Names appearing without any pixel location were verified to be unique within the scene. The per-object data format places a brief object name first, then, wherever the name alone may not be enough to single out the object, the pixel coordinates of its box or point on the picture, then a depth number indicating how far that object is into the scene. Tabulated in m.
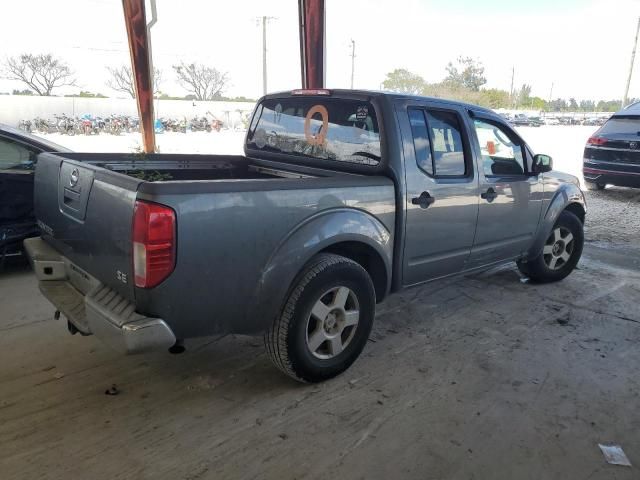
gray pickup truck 2.33
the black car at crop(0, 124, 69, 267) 4.74
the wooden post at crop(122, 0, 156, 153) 9.30
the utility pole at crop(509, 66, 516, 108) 78.88
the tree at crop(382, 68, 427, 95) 54.22
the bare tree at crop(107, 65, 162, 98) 46.06
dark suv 9.84
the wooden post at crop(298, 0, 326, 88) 9.28
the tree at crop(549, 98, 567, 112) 91.56
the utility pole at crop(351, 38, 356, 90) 58.34
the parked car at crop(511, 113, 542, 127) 47.88
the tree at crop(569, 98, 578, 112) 91.75
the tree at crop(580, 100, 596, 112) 90.94
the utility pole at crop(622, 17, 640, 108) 41.47
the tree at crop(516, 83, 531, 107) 87.82
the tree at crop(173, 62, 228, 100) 52.91
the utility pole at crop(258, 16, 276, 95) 42.20
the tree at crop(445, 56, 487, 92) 71.06
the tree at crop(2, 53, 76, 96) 42.47
